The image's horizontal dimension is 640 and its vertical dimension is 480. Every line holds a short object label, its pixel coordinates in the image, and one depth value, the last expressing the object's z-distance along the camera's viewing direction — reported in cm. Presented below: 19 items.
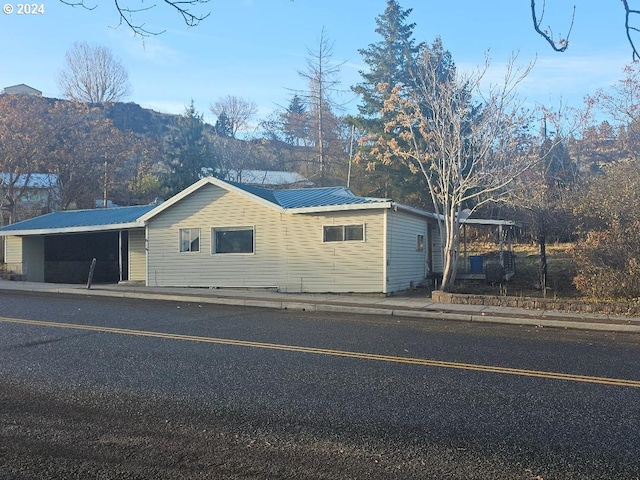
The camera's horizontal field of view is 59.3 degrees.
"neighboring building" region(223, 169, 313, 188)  4381
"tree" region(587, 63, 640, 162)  2686
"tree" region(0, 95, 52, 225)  3338
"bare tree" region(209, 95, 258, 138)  5398
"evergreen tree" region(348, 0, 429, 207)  3372
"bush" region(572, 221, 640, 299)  1437
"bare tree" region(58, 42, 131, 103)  5509
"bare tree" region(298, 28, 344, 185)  4244
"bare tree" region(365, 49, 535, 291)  1766
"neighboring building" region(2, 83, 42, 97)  7857
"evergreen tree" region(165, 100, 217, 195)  4453
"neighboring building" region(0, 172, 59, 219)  3585
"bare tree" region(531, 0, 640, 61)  402
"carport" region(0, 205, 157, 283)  2670
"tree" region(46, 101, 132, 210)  3688
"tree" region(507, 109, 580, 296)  1912
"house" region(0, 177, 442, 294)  1848
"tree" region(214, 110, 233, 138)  5312
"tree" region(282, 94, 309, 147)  4531
